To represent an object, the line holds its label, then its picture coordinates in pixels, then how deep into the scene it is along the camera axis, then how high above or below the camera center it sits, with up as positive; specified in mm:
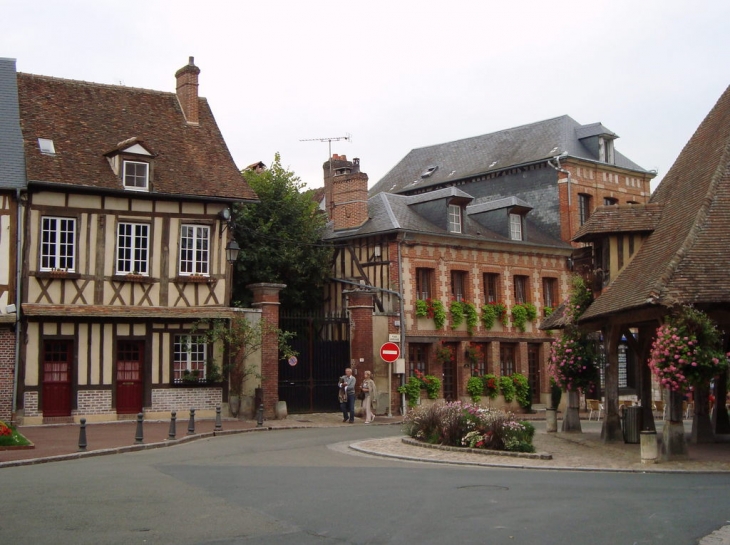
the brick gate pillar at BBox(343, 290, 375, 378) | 25859 +1210
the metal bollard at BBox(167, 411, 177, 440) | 17531 -1112
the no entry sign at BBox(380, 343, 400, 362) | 24594 +558
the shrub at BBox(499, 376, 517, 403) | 29406 -610
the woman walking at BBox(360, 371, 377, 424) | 23814 -588
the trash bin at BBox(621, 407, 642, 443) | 17312 -1093
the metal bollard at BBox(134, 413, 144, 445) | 16500 -1116
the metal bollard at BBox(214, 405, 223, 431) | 19197 -1066
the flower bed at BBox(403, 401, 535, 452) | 15250 -1039
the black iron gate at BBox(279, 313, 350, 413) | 25156 +120
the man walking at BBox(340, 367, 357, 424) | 23328 -619
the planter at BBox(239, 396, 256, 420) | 23422 -950
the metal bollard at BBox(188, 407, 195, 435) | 18469 -1095
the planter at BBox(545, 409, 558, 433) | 20172 -1164
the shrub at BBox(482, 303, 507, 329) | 29297 +1874
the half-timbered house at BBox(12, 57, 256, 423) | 21594 +2895
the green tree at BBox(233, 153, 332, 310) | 28000 +4139
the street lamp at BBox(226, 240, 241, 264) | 23375 +3231
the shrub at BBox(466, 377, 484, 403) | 28453 -575
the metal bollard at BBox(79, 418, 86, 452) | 15405 -1129
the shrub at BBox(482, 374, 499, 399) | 29125 -500
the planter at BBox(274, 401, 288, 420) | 23781 -1028
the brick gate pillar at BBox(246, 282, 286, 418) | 23594 +661
